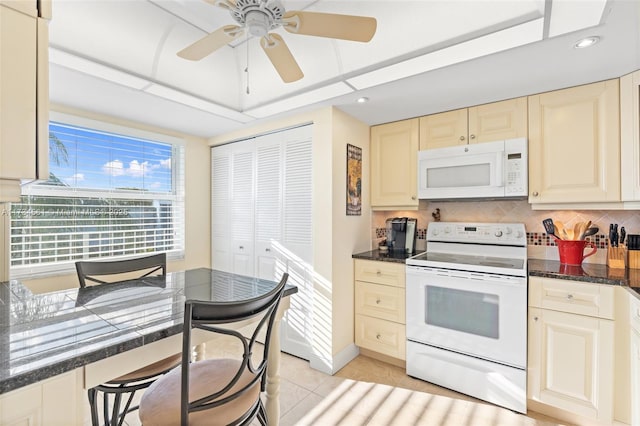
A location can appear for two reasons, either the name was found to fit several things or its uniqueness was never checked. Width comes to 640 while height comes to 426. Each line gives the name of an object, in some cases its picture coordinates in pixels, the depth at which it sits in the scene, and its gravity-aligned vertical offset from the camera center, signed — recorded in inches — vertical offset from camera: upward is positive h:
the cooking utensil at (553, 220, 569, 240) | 88.3 -5.8
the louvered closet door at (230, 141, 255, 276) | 122.3 +1.7
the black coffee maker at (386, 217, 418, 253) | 113.0 -8.4
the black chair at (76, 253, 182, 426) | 54.2 -29.8
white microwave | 90.0 +13.5
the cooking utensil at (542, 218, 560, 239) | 88.7 -4.5
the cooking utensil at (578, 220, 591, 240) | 84.1 -4.9
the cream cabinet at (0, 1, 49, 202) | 30.2 +12.3
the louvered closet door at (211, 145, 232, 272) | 132.0 +2.7
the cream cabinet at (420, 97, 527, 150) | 91.0 +29.0
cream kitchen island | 31.9 -16.6
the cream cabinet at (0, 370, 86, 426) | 30.2 -20.8
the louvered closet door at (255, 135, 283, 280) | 113.2 +2.4
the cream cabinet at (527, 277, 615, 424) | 69.3 -33.8
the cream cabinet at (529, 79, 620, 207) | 78.3 +18.9
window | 91.4 +4.3
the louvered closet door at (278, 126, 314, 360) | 104.3 -8.7
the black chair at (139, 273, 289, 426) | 39.3 -27.8
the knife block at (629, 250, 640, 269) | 79.0 -12.7
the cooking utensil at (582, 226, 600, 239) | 81.7 -5.6
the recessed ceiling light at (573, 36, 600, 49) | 60.5 +35.6
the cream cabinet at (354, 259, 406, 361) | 98.5 -33.0
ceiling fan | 45.1 +31.0
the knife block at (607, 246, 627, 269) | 79.6 -12.3
